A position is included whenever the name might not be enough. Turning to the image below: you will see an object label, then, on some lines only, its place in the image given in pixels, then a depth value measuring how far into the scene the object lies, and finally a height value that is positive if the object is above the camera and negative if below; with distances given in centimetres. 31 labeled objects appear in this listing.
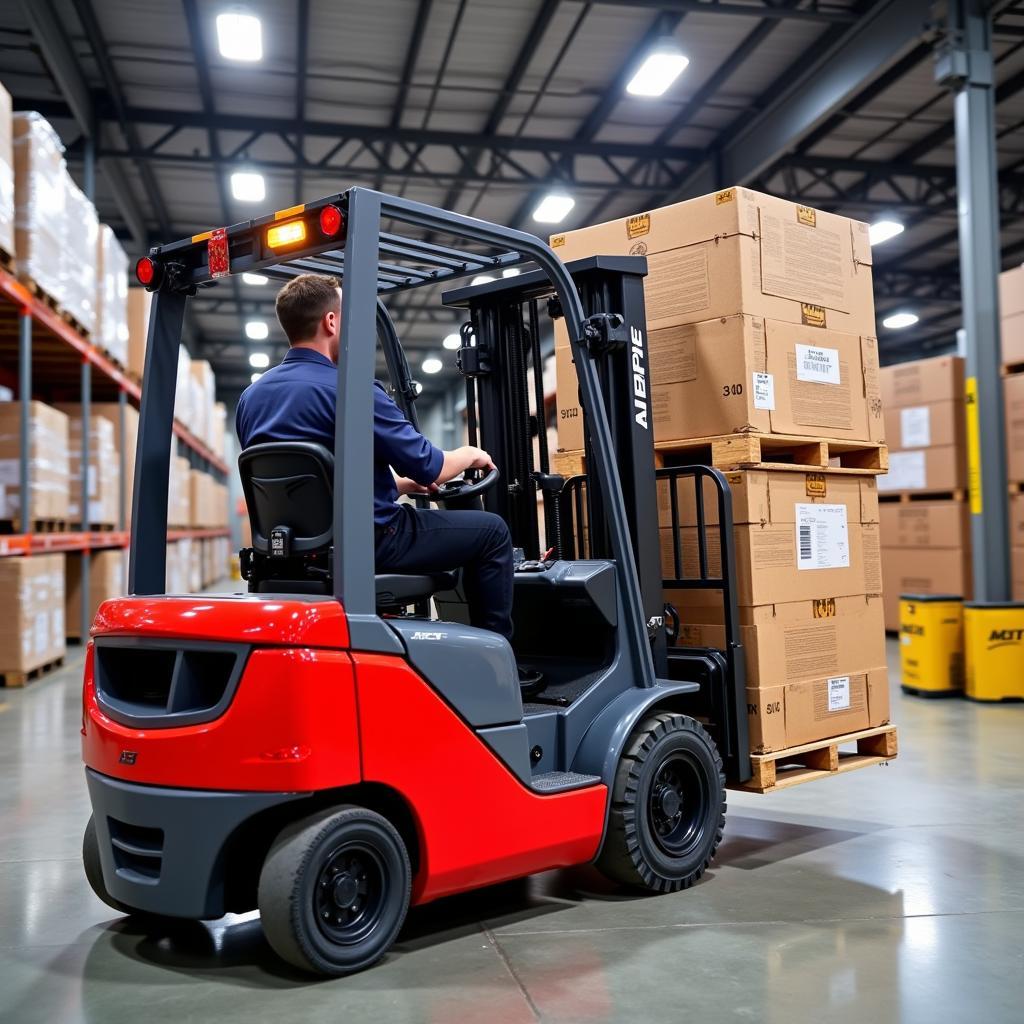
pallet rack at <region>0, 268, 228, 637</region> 772 +181
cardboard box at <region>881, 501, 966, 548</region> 1007 +19
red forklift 257 -35
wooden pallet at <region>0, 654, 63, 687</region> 819 -87
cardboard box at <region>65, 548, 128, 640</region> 1134 -22
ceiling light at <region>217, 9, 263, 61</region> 952 +457
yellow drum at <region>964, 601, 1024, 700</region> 727 -72
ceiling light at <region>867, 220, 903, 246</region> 1543 +441
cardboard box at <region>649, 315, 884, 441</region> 381 +60
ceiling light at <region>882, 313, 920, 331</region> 2336 +479
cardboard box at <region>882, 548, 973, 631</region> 1005 -27
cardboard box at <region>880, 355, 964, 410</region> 998 +150
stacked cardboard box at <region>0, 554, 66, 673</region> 798 -37
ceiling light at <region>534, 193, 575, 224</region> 1410 +448
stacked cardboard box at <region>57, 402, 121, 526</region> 1020 +86
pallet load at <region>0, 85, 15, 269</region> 696 +238
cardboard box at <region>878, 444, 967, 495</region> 1003 +69
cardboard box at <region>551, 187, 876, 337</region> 384 +105
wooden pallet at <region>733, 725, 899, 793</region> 372 -78
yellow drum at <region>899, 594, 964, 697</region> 752 -69
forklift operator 285 +27
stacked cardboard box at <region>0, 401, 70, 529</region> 805 +75
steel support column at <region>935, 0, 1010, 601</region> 775 +155
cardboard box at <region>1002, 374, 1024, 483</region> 834 +90
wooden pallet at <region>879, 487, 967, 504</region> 1010 +46
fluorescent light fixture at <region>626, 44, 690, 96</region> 1012 +445
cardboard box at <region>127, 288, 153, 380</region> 1187 +250
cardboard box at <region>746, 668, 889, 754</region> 374 -58
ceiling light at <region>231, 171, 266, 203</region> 1331 +453
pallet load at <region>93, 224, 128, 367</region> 1001 +250
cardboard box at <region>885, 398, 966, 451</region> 1001 +111
